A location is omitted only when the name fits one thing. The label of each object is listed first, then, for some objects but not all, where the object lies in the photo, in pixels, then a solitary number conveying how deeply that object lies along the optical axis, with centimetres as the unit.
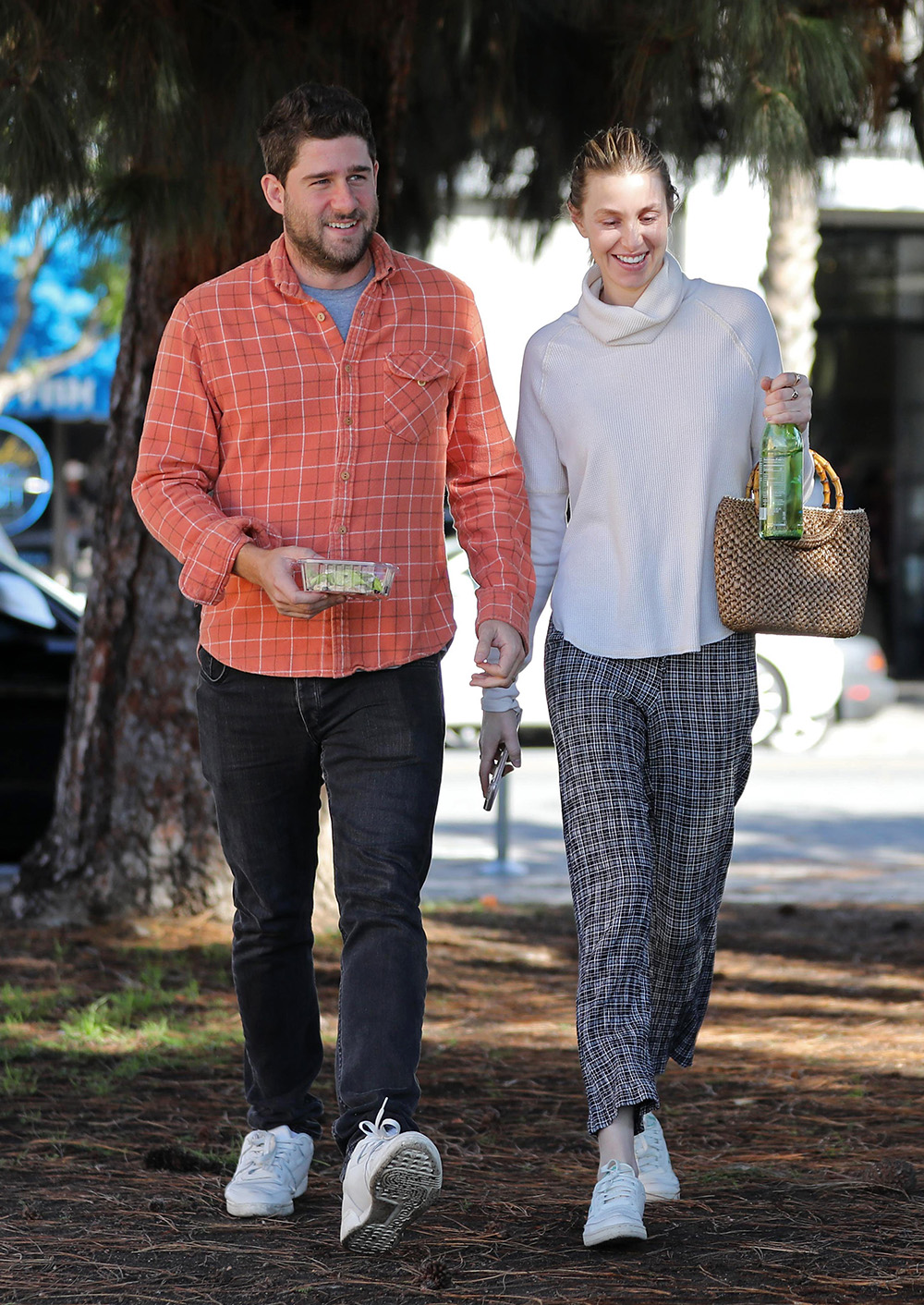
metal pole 1650
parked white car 2630
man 648
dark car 1482
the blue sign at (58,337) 3684
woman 671
